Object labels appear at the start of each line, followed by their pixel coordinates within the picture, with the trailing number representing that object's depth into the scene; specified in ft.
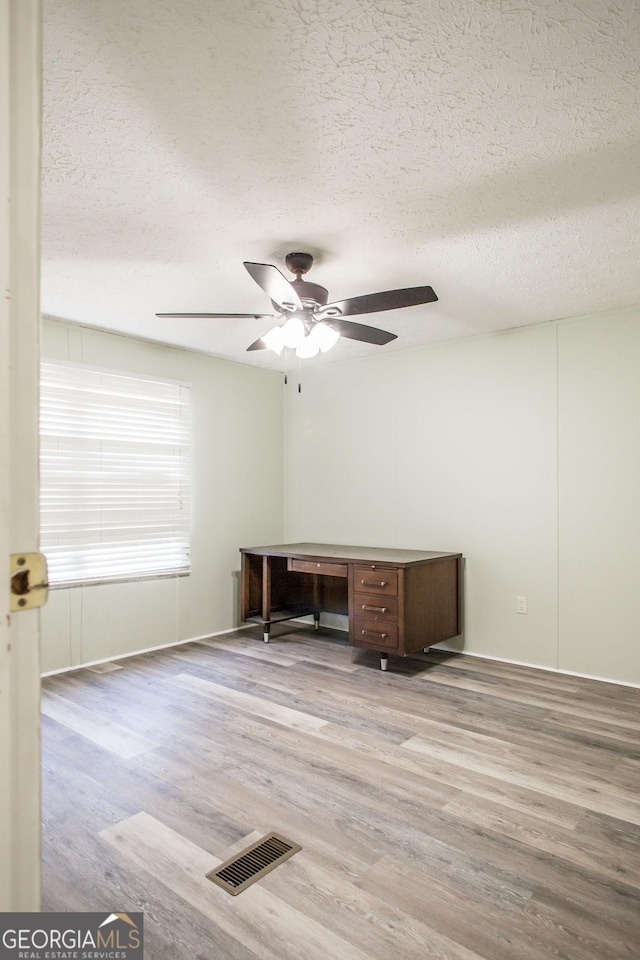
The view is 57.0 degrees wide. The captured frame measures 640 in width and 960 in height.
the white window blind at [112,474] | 12.50
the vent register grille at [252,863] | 5.85
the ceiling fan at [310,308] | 8.39
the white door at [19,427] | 2.64
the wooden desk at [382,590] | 12.26
